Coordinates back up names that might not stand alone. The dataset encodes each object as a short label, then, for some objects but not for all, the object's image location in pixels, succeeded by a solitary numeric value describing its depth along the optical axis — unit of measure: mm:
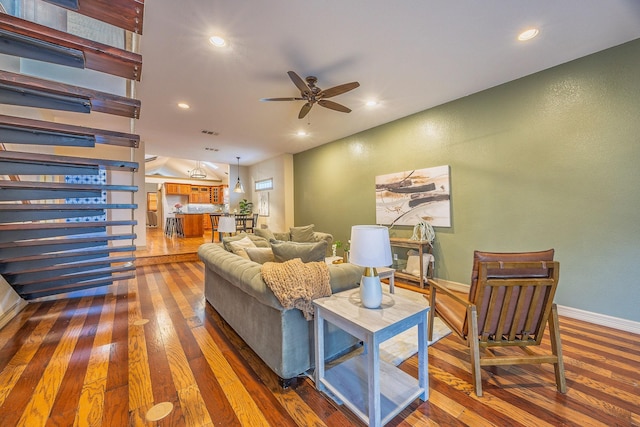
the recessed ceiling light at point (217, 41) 2328
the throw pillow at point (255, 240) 3330
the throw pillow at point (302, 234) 4852
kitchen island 8867
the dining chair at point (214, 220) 7845
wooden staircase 1394
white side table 1324
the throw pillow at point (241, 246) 2694
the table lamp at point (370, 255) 1545
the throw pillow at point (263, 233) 4298
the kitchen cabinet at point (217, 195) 12383
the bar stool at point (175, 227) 9145
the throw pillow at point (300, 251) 2199
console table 3639
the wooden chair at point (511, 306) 1620
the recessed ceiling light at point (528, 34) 2266
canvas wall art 3766
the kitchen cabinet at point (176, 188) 10766
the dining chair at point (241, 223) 7813
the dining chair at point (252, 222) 7979
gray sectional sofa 1709
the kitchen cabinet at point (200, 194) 11570
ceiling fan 2665
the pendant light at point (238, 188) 8320
